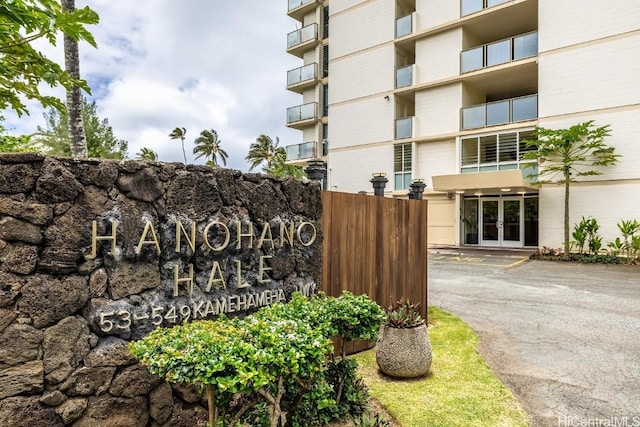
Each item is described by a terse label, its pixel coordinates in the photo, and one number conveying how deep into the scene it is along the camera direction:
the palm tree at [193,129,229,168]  45.38
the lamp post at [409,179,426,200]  5.96
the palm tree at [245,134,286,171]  40.62
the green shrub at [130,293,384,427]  2.09
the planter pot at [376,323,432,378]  4.07
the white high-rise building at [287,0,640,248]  14.61
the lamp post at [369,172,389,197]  5.27
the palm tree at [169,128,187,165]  43.47
